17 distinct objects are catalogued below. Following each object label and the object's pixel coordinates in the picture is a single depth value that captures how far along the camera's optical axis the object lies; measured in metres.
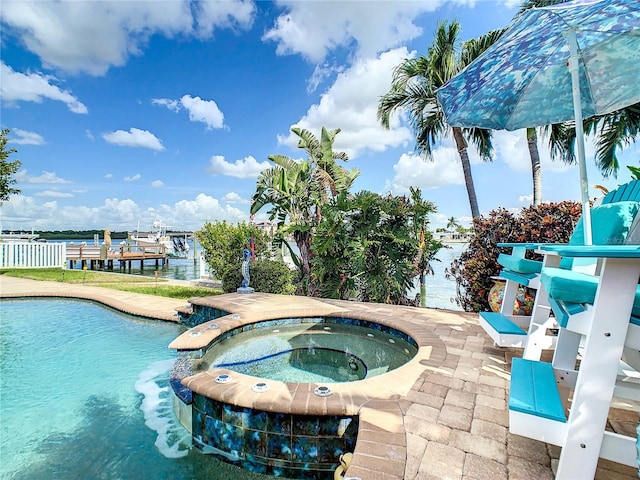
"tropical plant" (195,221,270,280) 9.71
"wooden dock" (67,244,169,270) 22.52
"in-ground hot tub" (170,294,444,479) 2.46
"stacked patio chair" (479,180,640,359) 2.82
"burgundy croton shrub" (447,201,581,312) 5.15
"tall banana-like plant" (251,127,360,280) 8.86
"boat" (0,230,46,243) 31.34
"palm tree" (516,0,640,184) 8.30
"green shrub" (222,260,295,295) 8.39
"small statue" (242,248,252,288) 7.55
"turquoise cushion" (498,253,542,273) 3.12
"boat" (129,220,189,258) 32.75
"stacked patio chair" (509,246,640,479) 1.41
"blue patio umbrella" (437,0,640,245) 2.56
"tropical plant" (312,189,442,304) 7.15
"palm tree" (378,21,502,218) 8.59
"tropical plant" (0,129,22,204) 13.77
